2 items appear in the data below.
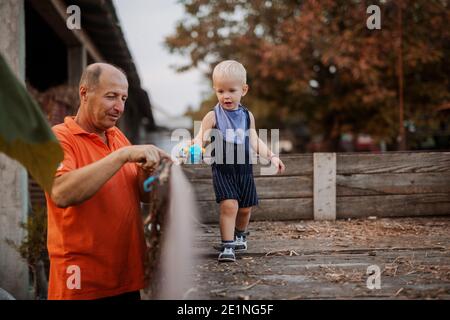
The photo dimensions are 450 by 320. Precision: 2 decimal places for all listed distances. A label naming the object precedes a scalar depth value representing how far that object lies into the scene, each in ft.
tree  38.34
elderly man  6.52
